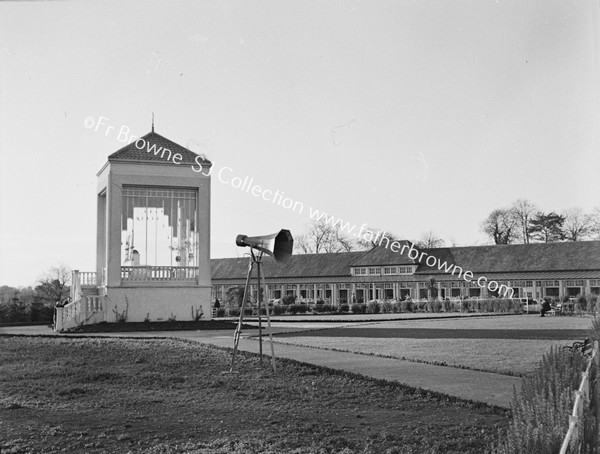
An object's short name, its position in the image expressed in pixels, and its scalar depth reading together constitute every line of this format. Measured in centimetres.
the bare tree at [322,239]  9012
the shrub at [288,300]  6009
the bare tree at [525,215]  7681
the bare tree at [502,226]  7819
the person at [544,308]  3404
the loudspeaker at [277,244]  1009
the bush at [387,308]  4725
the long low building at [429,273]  6025
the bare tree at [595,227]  6778
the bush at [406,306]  4738
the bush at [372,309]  4725
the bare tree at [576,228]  7319
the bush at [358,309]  4739
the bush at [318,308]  4797
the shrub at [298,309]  4628
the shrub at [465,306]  4402
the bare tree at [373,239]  7812
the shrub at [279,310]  4591
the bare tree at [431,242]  8669
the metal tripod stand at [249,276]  1040
